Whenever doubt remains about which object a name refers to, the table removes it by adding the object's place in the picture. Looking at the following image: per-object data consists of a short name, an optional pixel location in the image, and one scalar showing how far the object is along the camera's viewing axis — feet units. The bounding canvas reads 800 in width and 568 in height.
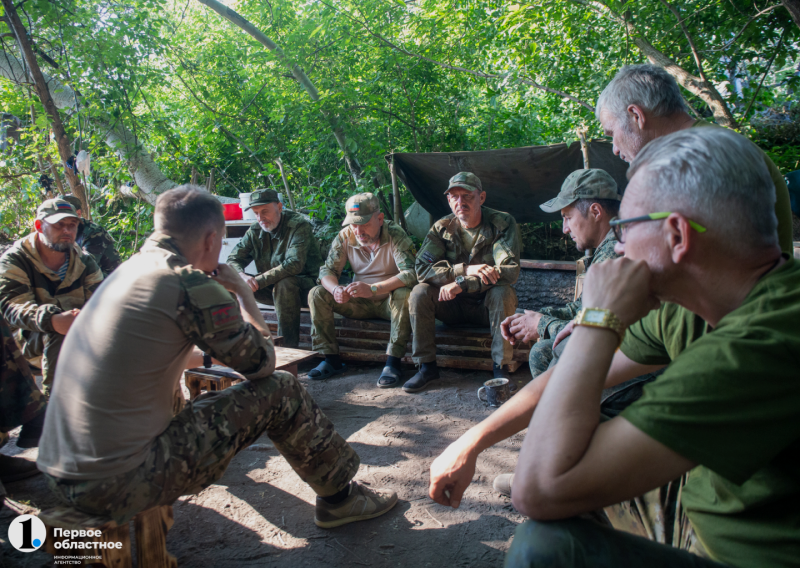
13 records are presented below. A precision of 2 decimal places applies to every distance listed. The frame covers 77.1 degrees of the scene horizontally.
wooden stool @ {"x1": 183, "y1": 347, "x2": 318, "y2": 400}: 10.09
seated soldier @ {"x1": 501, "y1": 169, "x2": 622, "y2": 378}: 8.92
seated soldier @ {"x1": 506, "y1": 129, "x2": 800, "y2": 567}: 3.03
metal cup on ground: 11.09
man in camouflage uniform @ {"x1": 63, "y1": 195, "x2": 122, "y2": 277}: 15.78
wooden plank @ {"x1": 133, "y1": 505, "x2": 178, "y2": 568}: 6.06
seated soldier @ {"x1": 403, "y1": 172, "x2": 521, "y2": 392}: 13.33
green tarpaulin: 17.25
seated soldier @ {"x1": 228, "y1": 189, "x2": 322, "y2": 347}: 16.07
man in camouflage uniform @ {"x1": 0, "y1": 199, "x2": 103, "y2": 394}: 11.00
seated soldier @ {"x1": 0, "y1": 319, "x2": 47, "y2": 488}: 9.45
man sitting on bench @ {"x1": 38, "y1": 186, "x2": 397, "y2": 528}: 5.43
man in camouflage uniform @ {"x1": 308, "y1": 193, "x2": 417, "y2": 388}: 14.37
